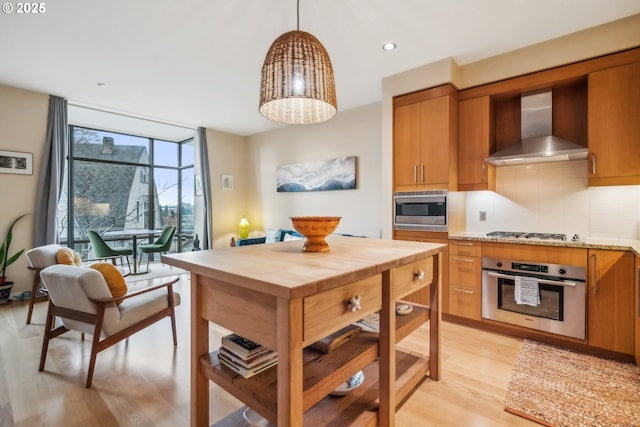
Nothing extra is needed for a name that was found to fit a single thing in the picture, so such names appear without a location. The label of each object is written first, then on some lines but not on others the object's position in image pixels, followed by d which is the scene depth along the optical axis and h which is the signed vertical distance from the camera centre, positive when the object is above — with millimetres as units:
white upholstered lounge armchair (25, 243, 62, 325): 2803 -444
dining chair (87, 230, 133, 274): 4613 -590
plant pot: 3566 -977
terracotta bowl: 1549 -102
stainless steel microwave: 3033 -25
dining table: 4996 -432
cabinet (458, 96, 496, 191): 3027 +678
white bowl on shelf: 1511 -942
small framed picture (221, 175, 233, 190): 5989 +572
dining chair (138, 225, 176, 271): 5281 -627
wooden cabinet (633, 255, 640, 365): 2016 -759
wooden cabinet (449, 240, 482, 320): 2871 -703
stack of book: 1267 -654
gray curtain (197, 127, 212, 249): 5621 +459
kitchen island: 987 -427
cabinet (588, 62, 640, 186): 2365 +677
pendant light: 1434 +686
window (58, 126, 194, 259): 5270 +464
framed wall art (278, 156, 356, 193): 4520 +570
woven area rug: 1672 -1187
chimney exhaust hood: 2668 +629
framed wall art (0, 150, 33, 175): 3719 +628
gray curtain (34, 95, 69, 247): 3902 +438
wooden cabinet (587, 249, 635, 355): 2221 -717
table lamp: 5969 -373
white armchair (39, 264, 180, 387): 1938 -705
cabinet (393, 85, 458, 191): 3049 +748
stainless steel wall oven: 2416 -766
